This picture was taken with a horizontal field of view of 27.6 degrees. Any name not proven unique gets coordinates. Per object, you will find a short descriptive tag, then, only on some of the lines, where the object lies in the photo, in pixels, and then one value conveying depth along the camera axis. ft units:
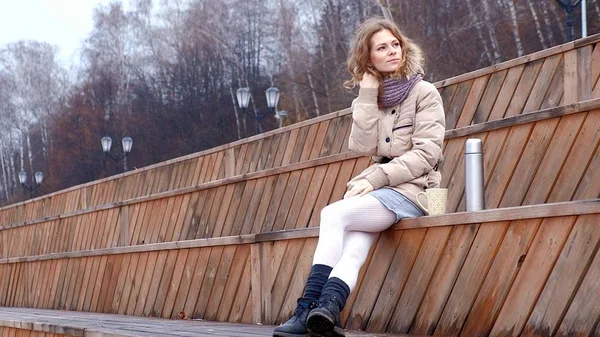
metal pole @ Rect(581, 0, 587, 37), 88.84
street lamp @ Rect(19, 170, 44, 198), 184.16
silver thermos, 20.54
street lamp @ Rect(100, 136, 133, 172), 128.16
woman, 18.42
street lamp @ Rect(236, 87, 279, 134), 91.56
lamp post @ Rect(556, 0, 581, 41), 70.22
